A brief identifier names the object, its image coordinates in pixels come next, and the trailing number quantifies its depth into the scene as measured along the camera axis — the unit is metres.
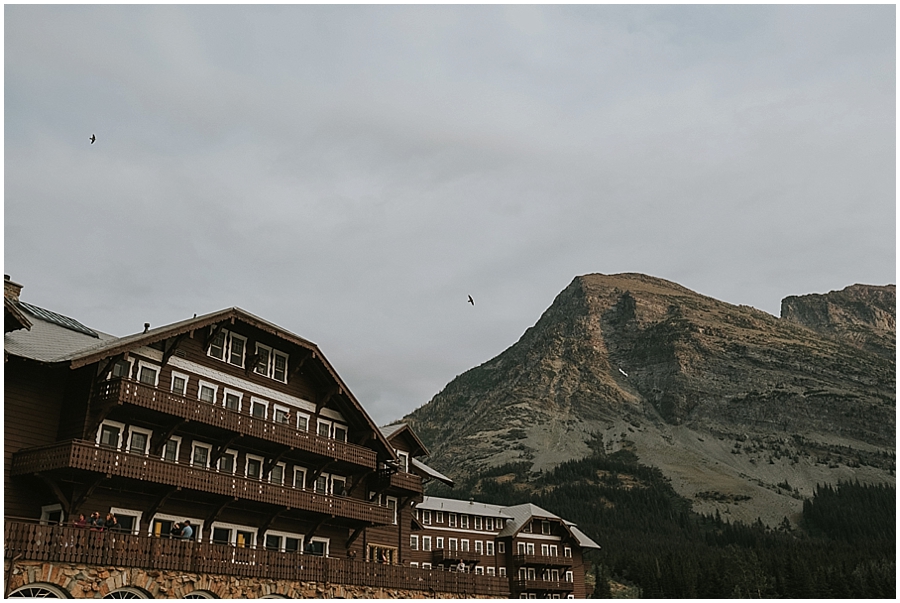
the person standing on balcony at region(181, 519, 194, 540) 32.09
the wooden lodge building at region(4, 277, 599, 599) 29.45
